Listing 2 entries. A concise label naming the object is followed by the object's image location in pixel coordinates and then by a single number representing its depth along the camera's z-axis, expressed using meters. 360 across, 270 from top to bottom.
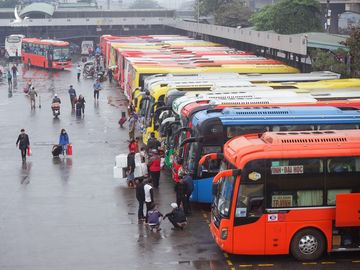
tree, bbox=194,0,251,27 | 74.88
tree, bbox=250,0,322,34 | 54.88
